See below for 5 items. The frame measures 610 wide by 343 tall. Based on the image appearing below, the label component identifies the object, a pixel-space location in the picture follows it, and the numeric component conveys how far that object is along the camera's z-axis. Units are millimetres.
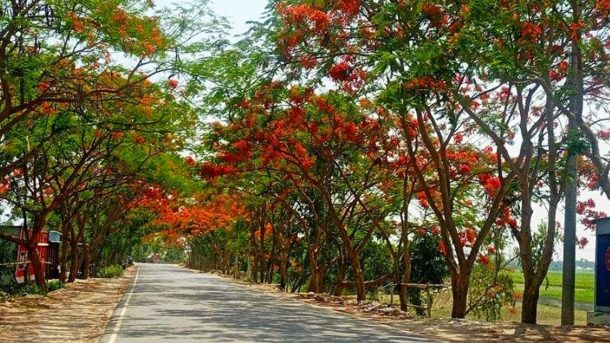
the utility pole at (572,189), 13148
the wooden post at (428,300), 18828
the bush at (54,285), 27712
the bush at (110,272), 49062
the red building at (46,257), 30194
